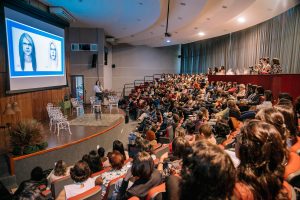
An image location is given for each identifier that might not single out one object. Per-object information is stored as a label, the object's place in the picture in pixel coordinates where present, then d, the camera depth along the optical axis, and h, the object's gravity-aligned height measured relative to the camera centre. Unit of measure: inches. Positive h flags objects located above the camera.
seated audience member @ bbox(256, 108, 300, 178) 55.9 -12.3
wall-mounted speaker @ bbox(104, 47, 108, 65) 525.7 +62.7
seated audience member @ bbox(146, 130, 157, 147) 197.9 -48.2
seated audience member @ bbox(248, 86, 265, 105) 219.2 -14.5
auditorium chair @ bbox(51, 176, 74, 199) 109.8 -52.2
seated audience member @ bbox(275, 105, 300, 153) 70.1 -14.3
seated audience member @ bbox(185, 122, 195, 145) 156.5 -34.3
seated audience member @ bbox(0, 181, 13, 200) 94.5 -48.3
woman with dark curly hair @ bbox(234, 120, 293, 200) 44.4 -17.1
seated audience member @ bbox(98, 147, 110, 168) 142.5 -52.5
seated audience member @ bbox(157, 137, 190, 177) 90.4 -33.2
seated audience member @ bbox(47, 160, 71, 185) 130.3 -52.7
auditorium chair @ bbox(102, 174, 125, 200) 85.1 -41.1
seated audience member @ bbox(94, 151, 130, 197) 101.4 -41.3
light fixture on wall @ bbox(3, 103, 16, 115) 206.2 -27.0
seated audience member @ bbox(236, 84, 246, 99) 261.3 -12.8
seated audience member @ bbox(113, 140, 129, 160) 156.9 -45.7
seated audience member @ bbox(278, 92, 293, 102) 143.4 -9.3
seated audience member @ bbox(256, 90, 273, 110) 190.9 -12.5
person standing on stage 428.8 -19.3
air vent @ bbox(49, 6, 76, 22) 296.4 +92.8
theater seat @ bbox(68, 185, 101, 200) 74.0 -37.8
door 463.5 -8.7
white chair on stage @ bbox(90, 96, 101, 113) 349.7 -34.9
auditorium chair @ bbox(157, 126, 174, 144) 201.5 -50.1
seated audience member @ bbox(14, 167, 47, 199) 80.5 -40.4
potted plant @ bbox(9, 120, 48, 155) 178.5 -46.3
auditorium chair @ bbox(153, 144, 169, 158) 143.1 -45.6
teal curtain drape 327.0 +68.7
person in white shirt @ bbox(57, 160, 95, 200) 92.7 -42.1
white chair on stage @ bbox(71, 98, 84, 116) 342.3 -38.1
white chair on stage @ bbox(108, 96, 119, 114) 403.1 -35.7
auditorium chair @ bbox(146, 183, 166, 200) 58.8 -30.0
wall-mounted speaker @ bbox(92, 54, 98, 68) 460.8 +42.3
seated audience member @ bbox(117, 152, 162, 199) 73.3 -32.6
